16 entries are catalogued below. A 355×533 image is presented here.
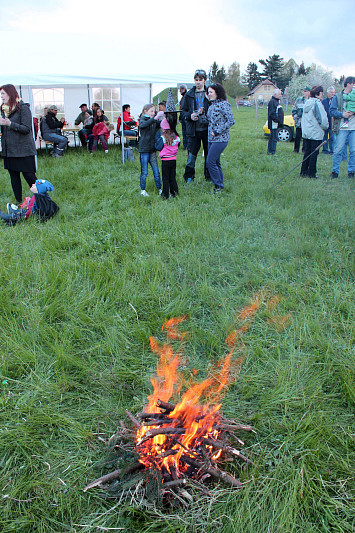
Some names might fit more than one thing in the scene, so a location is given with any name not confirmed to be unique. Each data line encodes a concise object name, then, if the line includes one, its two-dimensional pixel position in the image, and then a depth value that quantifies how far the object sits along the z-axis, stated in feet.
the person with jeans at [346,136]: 26.43
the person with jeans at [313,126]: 26.12
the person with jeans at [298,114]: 36.52
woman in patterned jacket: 21.93
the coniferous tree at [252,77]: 302.66
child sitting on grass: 18.92
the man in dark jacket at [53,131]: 37.81
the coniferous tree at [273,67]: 285.10
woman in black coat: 18.84
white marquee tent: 45.91
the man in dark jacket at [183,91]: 33.83
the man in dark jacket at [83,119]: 43.88
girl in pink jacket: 21.50
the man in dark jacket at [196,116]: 24.36
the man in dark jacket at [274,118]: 37.35
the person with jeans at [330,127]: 33.81
